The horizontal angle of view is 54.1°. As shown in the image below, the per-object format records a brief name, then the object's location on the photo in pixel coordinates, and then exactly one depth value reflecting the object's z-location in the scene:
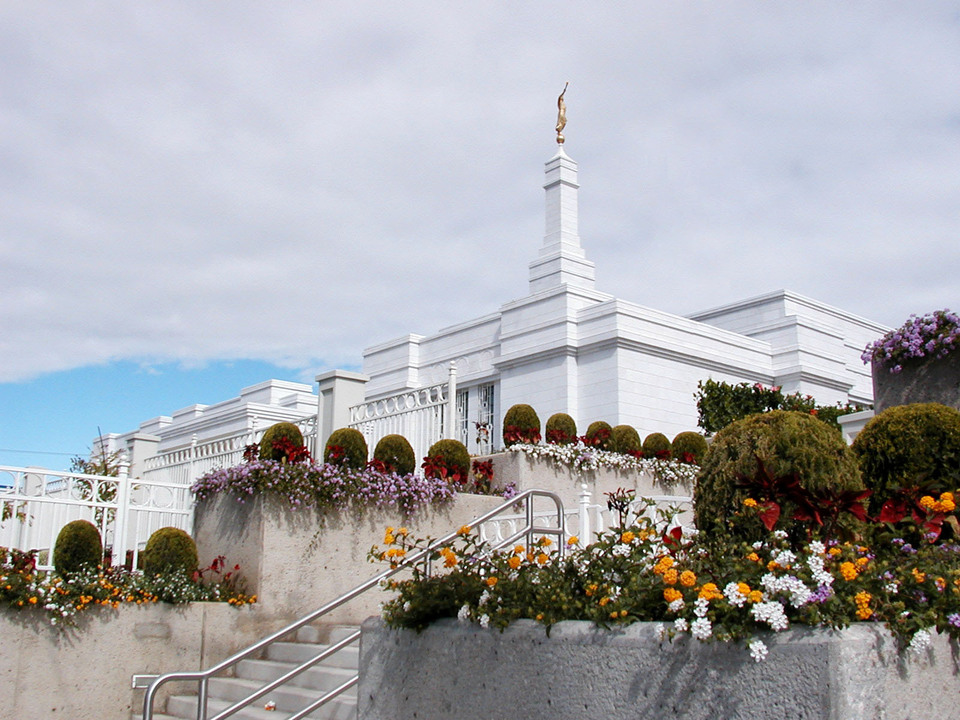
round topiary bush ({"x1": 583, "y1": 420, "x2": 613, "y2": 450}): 12.66
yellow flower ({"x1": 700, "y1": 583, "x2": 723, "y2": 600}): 4.08
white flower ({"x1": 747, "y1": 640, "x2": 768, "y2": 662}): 3.87
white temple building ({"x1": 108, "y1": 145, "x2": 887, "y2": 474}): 17.59
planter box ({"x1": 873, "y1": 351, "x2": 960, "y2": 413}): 8.71
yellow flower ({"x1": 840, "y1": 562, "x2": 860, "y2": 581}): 4.03
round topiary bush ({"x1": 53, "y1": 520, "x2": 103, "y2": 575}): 8.03
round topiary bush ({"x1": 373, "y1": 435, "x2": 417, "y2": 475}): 10.05
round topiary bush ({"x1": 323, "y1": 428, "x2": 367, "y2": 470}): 9.70
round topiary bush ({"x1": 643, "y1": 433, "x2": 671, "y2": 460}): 13.00
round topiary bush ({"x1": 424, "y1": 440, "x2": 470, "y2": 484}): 10.64
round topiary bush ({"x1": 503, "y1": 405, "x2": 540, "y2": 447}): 12.16
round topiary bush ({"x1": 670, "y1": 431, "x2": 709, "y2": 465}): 13.12
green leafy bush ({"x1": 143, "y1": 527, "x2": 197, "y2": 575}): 8.54
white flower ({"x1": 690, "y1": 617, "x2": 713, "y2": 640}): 4.01
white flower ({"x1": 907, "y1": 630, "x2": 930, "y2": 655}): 3.92
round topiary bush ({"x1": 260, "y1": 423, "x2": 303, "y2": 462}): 9.23
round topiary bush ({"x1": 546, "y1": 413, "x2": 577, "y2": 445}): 12.80
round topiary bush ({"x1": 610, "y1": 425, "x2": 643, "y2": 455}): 12.71
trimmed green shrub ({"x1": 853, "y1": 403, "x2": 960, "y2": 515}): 6.68
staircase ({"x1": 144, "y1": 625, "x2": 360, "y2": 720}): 6.88
